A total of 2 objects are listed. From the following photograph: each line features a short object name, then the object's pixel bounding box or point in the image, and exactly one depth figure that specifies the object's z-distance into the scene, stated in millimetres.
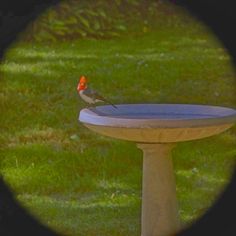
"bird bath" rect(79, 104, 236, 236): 6445
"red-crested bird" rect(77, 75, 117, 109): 7316
